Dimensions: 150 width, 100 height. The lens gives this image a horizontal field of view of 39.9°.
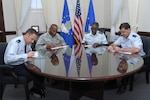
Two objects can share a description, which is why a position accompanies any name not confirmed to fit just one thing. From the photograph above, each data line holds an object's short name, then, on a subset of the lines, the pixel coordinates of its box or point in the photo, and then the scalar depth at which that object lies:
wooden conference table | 2.15
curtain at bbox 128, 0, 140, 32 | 4.60
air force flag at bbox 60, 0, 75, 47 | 4.92
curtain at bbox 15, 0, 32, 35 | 4.72
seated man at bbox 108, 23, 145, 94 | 3.25
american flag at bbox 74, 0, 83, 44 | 4.95
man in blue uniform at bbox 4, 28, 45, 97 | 2.78
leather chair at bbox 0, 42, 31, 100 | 2.77
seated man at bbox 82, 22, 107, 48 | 4.13
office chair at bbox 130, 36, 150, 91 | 3.37
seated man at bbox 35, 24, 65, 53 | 3.78
